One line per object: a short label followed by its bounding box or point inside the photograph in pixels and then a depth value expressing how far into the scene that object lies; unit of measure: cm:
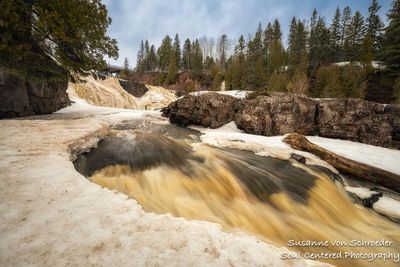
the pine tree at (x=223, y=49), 8406
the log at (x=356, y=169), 793
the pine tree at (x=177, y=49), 7314
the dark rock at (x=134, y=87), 4049
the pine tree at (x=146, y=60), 8144
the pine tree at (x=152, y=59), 8019
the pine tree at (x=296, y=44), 4852
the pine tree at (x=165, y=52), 7481
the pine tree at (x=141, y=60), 8144
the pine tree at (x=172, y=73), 6462
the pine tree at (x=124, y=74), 6528
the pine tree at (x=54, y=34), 874
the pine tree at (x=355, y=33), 4862
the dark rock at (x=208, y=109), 1489
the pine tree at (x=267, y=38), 6706
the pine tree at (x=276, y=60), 4838
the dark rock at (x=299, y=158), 869
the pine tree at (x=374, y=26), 4591
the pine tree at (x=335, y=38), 5438
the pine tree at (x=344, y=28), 5432
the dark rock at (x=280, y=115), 1359
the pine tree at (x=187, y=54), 7919
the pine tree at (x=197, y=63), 6652
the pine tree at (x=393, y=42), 3188
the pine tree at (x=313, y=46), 5469
